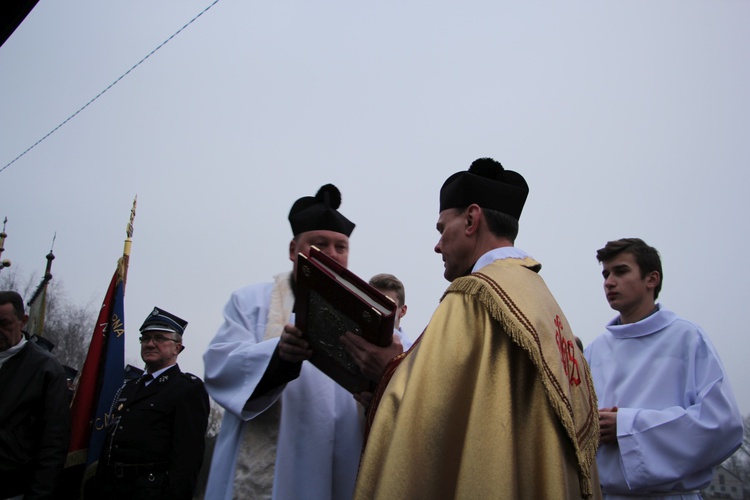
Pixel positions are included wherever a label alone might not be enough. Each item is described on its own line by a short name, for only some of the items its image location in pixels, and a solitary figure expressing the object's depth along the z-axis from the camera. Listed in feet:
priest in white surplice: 9.20
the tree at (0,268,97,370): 108.78
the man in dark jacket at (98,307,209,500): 14.75
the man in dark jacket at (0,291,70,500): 14.38
